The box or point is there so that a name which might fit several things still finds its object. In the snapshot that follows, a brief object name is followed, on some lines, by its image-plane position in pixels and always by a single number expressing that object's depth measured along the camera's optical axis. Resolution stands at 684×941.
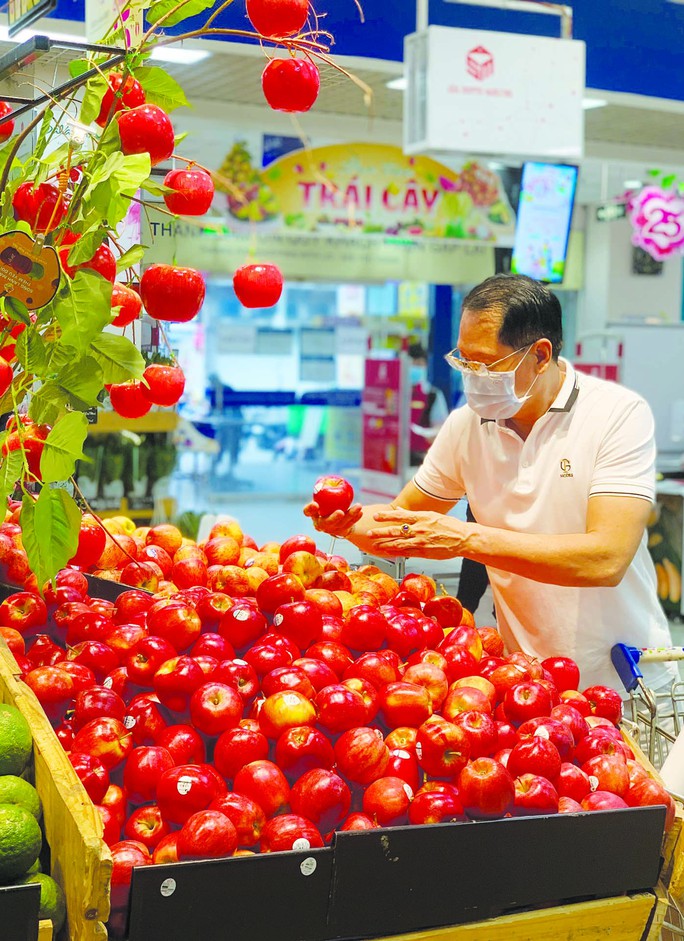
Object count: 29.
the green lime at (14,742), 1.54
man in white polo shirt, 2.28
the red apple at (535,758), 1.61
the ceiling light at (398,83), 8.38
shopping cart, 2.07
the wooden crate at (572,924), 1.52
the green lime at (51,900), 1.38
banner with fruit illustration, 9.65
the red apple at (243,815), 1.46
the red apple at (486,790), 1.51
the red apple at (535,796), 1.57
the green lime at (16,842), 1.36
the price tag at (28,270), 1.40
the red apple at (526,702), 1.76
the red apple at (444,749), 1.59
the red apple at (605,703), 1.93
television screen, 9.11
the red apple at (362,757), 1.60
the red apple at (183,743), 1.60
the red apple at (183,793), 1.47
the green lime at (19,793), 1.50
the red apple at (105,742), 1.60
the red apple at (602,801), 1.60
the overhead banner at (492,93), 5.34
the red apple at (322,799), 1.51
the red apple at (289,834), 1.45
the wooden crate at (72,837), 1.30
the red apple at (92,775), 1.54
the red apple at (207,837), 1.40
